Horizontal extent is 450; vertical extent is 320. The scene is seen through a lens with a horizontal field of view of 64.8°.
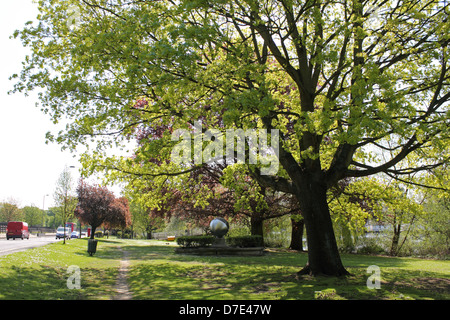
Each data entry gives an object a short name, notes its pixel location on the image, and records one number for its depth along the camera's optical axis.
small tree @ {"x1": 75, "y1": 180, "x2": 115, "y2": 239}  43.31
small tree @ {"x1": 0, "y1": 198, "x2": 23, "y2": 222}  78.25
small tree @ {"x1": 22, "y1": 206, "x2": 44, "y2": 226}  104.75
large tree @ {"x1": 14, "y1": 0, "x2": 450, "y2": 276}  8.62
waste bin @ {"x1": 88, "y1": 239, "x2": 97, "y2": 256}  20.54
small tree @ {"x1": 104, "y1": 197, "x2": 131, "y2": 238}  44.44
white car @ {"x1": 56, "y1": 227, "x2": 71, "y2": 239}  49.30
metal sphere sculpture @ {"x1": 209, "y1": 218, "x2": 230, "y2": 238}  22.95
